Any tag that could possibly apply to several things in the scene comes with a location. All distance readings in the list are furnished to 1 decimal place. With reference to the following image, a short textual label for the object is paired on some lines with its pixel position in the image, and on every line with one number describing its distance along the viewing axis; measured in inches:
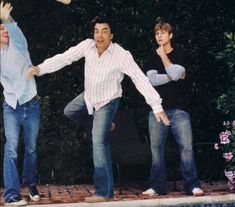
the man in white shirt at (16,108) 352.5
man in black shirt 360.8
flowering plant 376.5
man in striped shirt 347.3
